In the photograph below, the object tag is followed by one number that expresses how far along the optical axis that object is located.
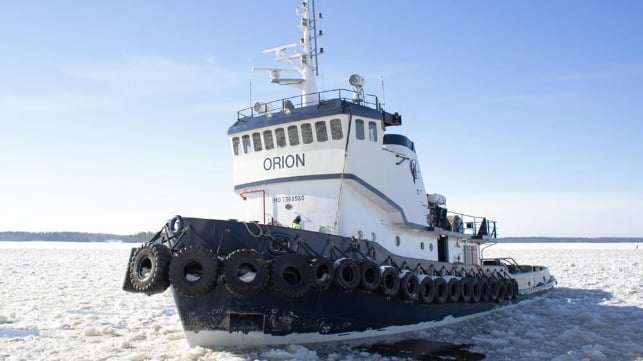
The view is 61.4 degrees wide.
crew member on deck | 10.55
